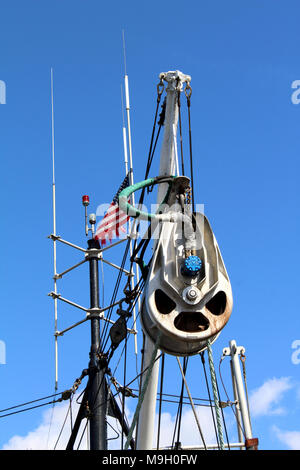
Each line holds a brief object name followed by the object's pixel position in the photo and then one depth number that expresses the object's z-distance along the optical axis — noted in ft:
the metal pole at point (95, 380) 70.33
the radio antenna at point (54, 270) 76.33
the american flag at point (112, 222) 78.38
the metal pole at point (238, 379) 66.85
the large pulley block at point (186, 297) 37.45
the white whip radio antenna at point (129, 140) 72.31
